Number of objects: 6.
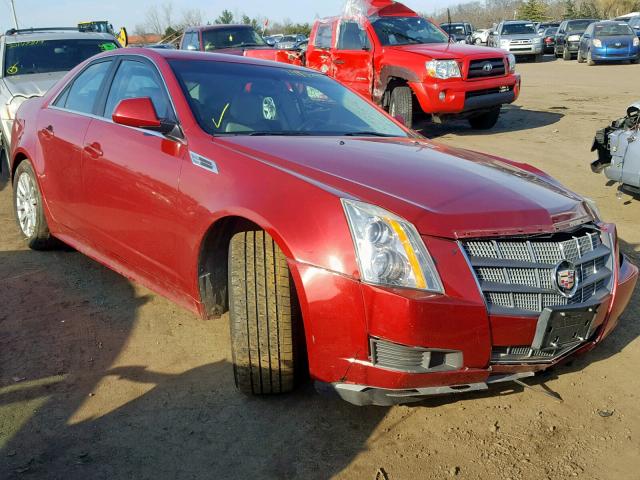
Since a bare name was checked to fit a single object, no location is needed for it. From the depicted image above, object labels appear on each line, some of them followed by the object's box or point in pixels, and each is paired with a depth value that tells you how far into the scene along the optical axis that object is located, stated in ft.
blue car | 76.59
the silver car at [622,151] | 19.33
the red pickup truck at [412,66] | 33.09
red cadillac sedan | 8.57
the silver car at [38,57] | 27.17
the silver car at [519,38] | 91.81
